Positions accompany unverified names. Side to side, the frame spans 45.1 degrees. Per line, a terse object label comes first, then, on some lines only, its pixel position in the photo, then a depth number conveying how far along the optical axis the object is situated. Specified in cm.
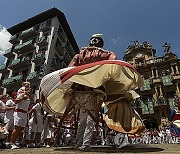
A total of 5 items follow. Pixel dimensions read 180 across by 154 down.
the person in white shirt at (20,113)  499
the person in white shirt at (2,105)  656
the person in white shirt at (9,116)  632
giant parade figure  366
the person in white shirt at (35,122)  697
